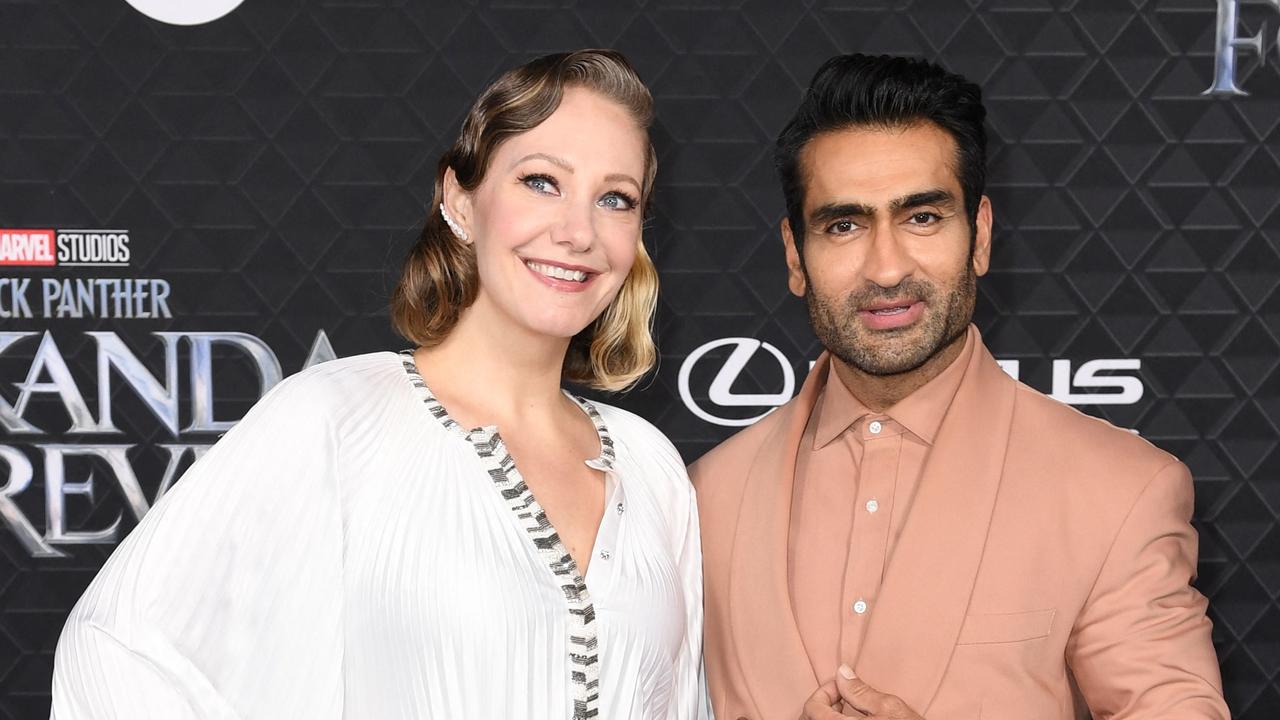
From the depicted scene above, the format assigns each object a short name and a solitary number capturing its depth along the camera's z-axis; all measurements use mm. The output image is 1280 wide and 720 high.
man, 1535
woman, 1367
